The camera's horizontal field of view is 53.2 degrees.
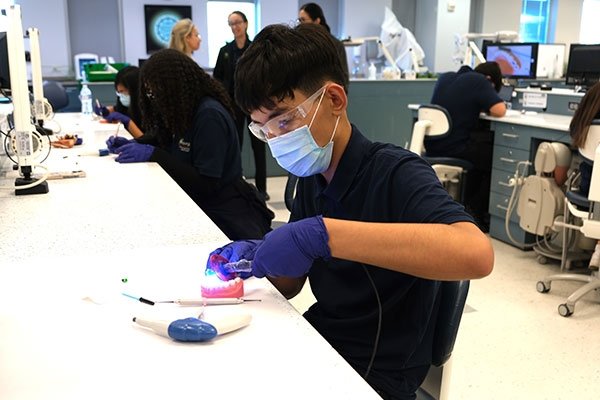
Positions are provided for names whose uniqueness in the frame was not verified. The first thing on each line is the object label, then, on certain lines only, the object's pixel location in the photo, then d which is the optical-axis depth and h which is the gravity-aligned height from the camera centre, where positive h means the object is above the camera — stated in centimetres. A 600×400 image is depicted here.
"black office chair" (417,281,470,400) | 105 -47
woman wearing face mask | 337 -34
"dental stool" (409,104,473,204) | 378 -56
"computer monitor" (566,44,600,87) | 438 -13
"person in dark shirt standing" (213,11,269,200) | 430 -15
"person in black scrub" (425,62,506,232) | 376 -51
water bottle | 457 -45
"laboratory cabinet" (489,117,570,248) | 339 -67
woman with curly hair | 205 -34
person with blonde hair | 389 +3
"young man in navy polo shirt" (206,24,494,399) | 91 -26
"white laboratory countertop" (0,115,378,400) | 74 -41
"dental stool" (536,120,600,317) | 248 -72
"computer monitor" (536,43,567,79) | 719 -17
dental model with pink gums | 99 -39
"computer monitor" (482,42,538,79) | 528 -11
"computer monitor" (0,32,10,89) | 229 -7
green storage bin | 496 -26
